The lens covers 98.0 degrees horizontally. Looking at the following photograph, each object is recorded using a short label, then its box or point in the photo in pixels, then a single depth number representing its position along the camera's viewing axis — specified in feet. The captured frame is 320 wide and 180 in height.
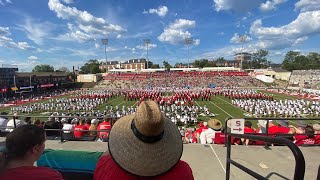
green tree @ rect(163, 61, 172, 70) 256.10
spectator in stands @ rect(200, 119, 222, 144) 13.03
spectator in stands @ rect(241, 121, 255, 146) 12.42
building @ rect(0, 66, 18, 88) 96.66
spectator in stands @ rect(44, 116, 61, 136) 15.11
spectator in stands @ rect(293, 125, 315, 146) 11.83
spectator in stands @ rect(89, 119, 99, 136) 15.51
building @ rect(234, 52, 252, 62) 338.29
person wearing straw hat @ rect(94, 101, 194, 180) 2.68
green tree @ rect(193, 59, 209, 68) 221.82
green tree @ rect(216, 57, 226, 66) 296.61
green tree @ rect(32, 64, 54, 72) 233.17
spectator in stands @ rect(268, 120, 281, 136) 12.88
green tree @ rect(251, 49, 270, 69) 242.03
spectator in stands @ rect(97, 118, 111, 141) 14.29
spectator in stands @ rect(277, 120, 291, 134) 12.59
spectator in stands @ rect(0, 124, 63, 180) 3.32
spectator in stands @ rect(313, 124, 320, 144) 12.30
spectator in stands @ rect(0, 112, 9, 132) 16.11
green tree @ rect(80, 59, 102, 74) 237.19
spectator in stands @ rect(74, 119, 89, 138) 15.24
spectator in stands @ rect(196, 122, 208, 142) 14.67
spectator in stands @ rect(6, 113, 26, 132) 14.94
